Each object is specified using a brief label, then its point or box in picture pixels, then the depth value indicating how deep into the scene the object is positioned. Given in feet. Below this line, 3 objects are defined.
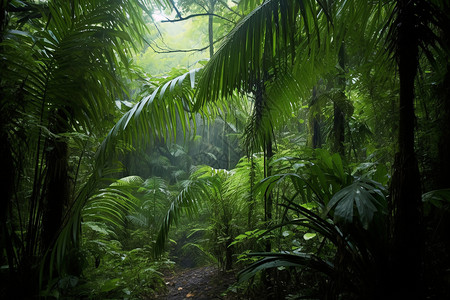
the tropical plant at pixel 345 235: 3.65
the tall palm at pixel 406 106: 3.46
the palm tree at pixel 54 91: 5.85
